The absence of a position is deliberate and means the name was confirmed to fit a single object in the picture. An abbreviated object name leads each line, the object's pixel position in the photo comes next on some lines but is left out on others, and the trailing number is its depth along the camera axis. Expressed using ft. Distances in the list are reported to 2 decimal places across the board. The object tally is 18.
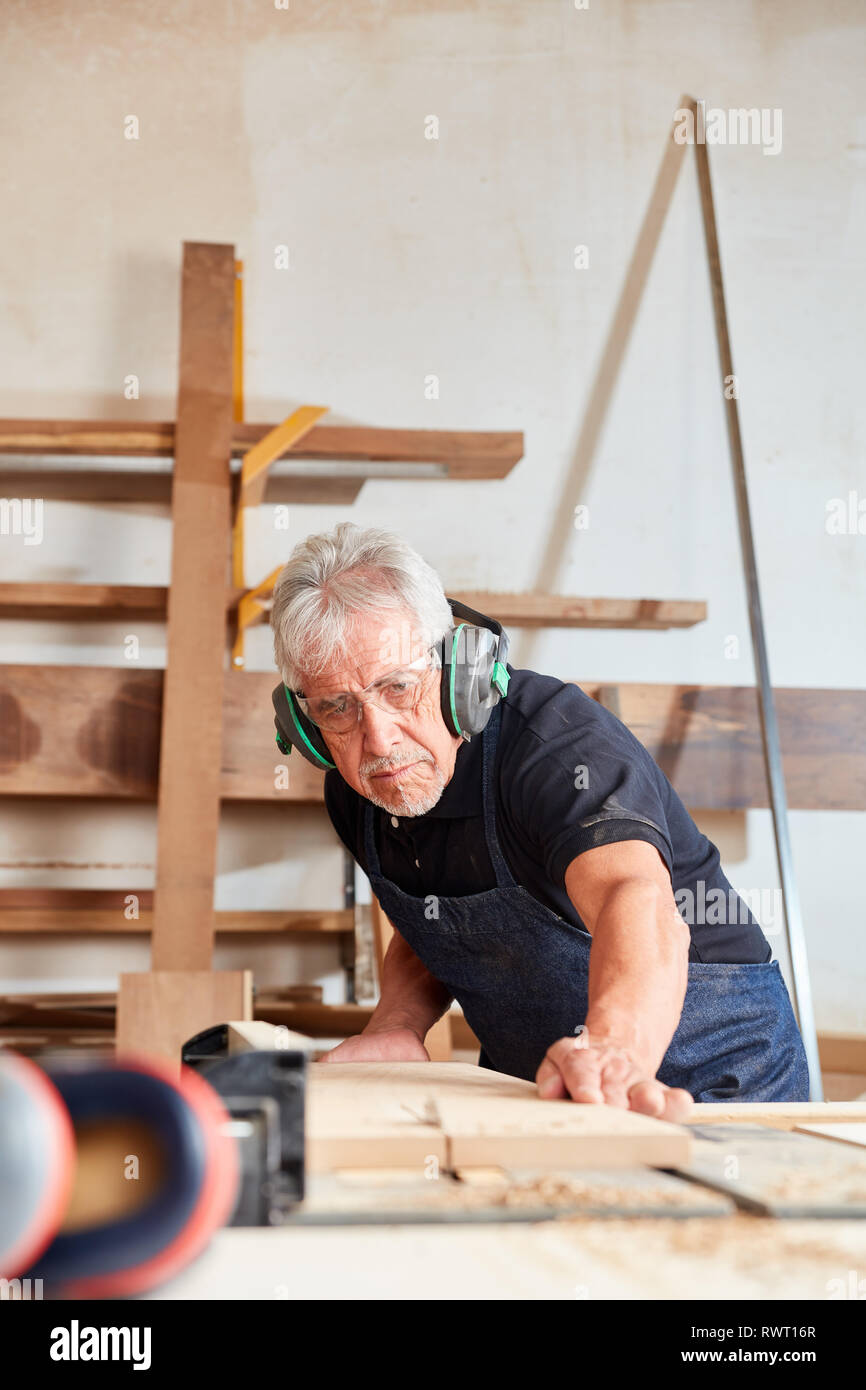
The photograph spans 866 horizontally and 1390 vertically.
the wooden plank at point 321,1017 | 9.21
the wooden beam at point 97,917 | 9.18
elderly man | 4.80
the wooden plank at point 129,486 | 9.92
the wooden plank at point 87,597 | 9.14
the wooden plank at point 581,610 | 9.70
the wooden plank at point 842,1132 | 3.07
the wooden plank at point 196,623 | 7.86
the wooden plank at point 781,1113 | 3.66
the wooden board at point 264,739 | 7.75
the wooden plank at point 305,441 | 9.11
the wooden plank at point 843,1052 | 9.55
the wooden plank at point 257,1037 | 4.24
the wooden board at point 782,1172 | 2.10
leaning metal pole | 8.78
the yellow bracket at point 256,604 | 9.16
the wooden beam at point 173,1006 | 7.02
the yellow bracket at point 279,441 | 8.68
